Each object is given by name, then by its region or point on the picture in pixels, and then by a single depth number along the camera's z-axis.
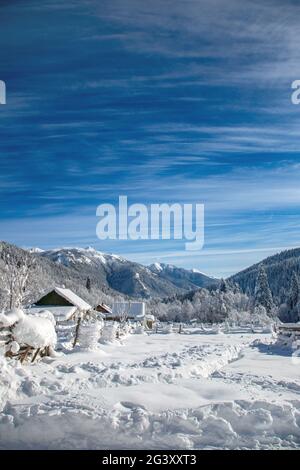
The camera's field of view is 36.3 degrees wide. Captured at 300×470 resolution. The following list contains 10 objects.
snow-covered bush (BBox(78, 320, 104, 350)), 18.92
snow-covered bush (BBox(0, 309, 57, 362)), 13.65
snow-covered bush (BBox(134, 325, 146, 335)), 39.03
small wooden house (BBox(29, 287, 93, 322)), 47.07
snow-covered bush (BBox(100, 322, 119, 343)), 23.95
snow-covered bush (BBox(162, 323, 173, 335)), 40.97
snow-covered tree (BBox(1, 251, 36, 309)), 33.19
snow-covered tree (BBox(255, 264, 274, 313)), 81.88
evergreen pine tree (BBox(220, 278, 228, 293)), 105.74
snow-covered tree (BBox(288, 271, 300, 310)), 78.81
